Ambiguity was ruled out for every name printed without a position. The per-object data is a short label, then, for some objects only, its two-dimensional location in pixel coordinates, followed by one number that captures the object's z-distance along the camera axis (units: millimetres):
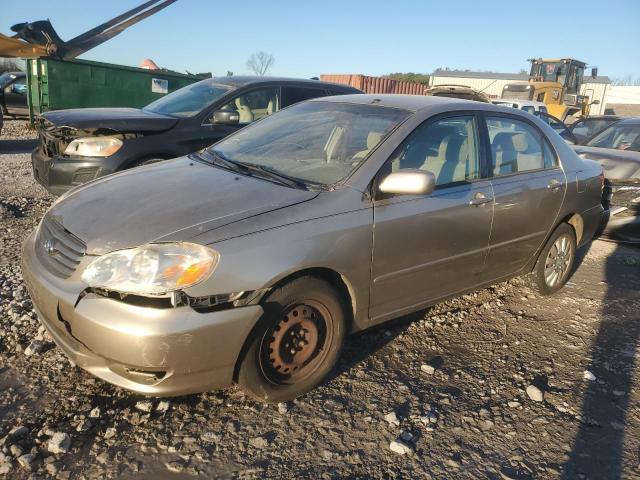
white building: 32562
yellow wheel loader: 17988
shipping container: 24672
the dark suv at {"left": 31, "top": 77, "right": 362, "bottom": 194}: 4891
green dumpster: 12047
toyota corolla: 2268
